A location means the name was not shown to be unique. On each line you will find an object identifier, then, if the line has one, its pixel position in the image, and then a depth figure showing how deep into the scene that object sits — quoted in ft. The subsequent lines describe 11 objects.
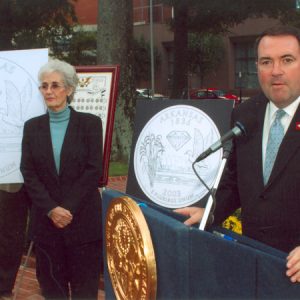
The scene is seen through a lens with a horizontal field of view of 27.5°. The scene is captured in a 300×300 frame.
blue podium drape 6.08
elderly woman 12.20
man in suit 7.58
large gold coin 6.90
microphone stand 6.98
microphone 7.68
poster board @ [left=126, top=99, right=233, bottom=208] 13.21
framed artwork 15.34
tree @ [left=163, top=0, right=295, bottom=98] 58.59
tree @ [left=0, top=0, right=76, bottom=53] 65.10
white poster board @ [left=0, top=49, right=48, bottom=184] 14.35
